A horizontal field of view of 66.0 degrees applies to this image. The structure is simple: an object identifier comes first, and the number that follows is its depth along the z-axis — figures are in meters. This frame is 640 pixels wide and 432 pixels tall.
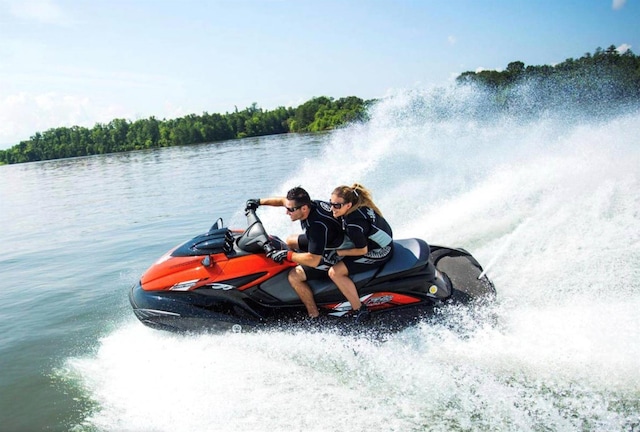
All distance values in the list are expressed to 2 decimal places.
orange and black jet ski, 4.22
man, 3.99
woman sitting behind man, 3.94
